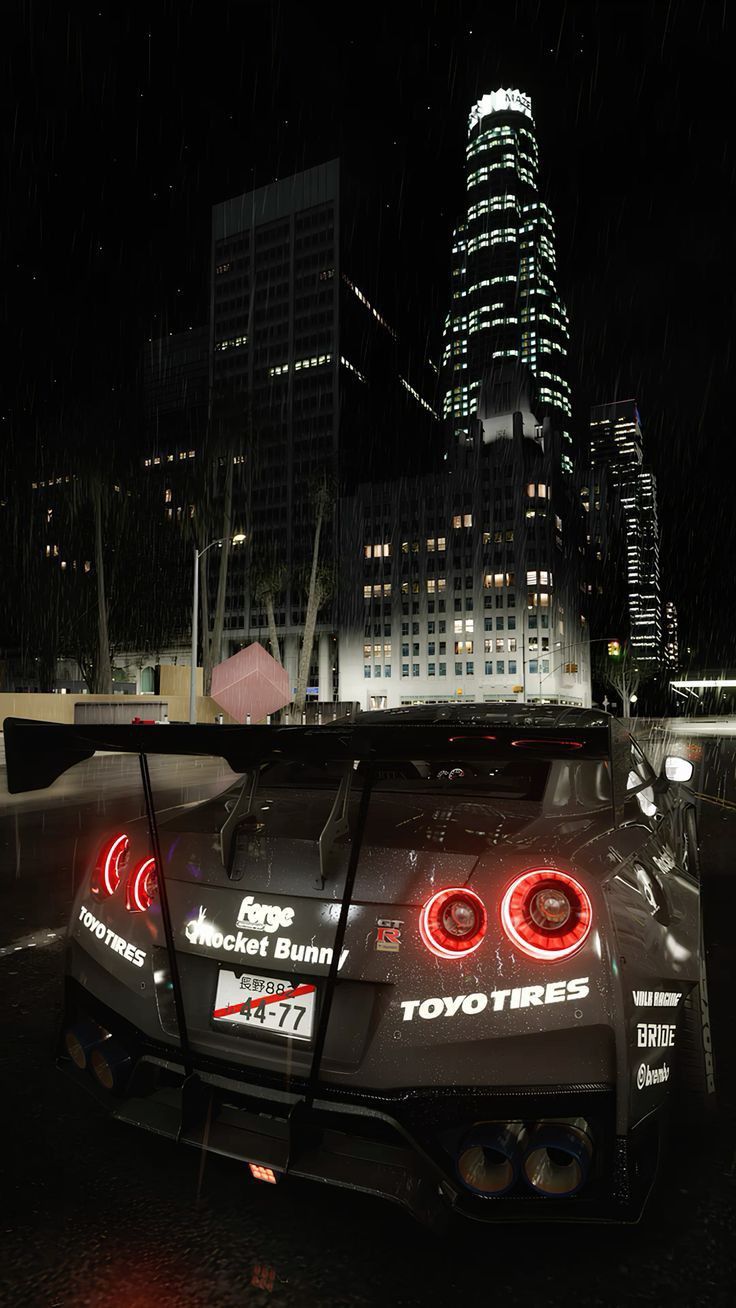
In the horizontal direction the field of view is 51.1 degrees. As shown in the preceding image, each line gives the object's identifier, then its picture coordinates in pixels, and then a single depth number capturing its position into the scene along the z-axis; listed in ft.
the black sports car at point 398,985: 6.38
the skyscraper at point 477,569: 370.53
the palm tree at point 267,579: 227.40
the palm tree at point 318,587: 196.24
